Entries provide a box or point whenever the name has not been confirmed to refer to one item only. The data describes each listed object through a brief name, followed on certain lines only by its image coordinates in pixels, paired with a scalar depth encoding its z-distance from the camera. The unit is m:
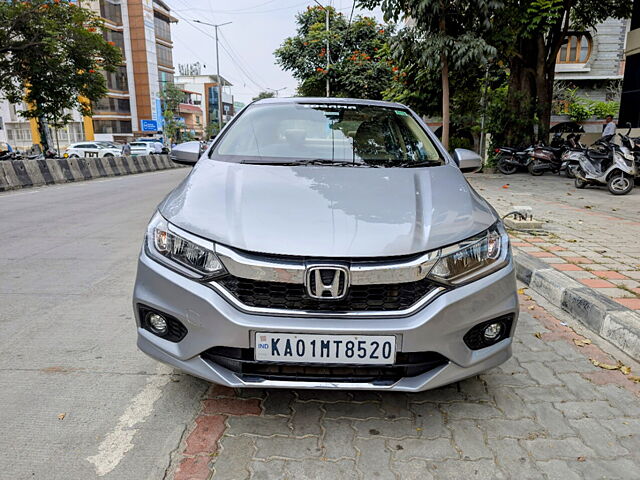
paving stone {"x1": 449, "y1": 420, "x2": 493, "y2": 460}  1.94
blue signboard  51.50
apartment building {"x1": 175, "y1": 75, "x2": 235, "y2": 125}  88.12
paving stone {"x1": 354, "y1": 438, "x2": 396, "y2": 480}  1.81
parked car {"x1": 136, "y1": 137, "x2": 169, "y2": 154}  37.60
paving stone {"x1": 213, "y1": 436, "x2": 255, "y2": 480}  1.80
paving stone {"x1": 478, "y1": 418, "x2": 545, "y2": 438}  2.08
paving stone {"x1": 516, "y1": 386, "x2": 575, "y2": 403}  2.36
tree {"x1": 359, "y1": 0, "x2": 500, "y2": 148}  11.11
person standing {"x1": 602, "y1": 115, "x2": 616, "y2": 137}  13.95
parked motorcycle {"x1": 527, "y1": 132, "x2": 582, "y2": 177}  13.46
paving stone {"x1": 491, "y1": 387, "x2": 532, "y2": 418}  2.24
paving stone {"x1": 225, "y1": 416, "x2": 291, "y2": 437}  2.06
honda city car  1.86
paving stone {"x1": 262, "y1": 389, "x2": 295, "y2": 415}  2.21
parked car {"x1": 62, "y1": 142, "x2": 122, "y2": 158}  30.75
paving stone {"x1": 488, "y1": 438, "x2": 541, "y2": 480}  1.83
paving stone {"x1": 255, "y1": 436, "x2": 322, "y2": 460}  1.91
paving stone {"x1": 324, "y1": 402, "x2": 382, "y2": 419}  2.19
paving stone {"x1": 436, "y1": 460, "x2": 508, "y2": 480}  1.80
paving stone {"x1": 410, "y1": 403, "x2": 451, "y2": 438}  2.08
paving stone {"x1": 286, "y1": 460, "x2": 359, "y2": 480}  1.79
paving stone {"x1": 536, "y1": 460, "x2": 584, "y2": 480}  1.81
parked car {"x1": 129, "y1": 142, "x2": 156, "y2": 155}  34.62
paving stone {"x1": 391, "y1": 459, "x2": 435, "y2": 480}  1.80
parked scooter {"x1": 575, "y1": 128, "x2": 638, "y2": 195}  9.39
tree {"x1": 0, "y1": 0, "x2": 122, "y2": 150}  18.44
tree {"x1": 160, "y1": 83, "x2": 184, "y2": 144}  52.78
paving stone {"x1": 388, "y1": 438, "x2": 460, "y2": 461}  1.92
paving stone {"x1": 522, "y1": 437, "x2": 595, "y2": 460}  1.94
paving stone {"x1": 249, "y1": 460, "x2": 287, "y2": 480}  1.79
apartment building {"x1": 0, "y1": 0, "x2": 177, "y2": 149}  50.72
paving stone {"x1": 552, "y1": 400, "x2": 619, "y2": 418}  2.23
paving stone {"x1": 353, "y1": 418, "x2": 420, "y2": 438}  2.06
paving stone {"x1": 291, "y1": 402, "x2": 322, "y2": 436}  2.07
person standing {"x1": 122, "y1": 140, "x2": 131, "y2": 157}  33.21
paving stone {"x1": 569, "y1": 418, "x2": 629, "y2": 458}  1.97
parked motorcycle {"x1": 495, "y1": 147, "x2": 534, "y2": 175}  14.00
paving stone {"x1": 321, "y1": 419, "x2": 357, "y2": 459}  1.93
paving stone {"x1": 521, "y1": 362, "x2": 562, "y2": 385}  2.54
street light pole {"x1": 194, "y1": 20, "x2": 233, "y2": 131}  42.96
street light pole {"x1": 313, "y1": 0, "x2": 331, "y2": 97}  26.88
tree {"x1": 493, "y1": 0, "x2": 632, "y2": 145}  13.91
